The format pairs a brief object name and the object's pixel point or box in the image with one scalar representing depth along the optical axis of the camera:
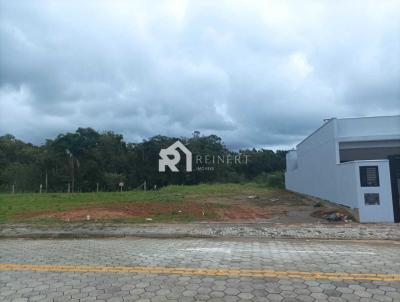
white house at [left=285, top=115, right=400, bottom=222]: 11.32
